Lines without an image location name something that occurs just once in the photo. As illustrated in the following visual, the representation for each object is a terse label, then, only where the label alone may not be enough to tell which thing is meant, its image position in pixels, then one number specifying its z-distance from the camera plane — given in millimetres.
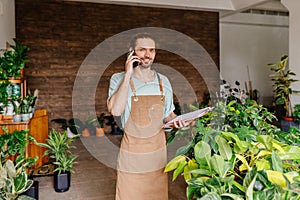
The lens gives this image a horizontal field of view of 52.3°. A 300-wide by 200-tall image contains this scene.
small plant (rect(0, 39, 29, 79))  3564
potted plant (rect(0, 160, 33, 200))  2279
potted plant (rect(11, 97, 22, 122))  3686
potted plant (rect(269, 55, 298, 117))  5945
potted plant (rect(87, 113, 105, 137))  7128
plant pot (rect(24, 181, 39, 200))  2846
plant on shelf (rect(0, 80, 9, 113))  3332
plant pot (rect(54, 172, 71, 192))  3652
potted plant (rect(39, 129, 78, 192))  3658
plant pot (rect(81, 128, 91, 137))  7035
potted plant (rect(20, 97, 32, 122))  3756
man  1911
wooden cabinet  3633
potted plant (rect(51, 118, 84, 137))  6824
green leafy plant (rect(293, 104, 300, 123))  5695
